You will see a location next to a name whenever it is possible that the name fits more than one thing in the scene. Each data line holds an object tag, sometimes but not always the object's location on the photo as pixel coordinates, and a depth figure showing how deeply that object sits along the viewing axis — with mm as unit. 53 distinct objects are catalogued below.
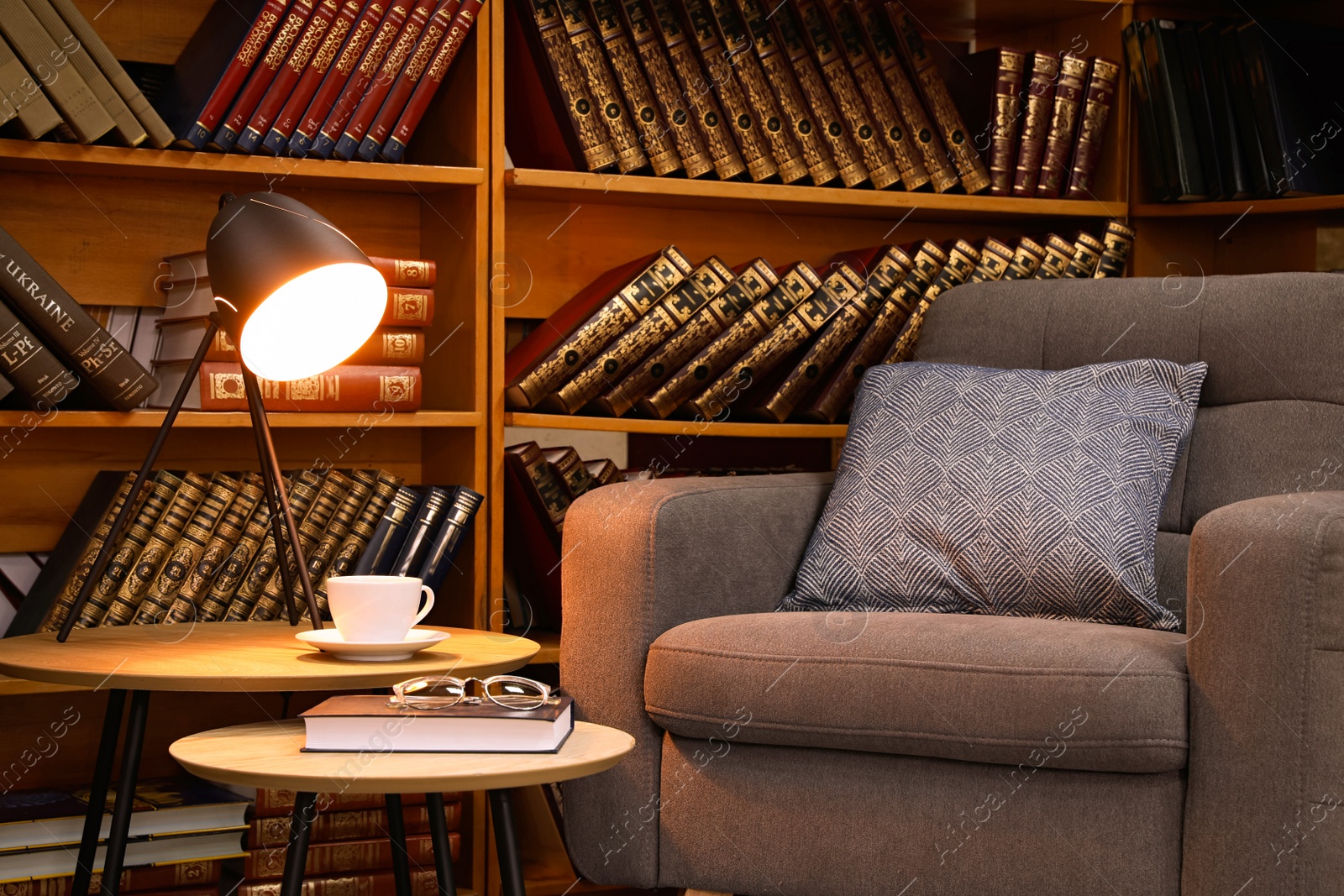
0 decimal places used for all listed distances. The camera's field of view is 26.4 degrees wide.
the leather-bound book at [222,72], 3159
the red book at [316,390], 3176
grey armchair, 2591
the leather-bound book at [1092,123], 3627
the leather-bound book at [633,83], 3394
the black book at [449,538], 3218
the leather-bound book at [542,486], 3377
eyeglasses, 2476
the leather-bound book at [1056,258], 3590
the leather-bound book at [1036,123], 3597
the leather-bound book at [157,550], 3109
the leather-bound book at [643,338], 3342
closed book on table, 2439
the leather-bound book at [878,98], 3545
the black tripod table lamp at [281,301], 2631
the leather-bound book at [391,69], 3245
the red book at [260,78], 3172
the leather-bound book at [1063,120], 3616
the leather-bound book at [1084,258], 3603
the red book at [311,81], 3202
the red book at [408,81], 3263
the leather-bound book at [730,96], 3447
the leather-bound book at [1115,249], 3622
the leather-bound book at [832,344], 3454
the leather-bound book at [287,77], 3186
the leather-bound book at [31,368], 2984
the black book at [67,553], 3129
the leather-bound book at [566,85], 3360
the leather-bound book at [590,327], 3328
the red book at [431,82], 3280
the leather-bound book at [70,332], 2963
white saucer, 2626
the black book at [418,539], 3210
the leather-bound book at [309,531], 3199
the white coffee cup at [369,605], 2630
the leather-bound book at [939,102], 3584
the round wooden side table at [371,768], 2362
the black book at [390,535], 3189
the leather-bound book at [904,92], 3565
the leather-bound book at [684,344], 3372
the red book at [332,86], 3216
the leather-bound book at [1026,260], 3580
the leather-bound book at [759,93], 3466
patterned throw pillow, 2902
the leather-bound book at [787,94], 3488
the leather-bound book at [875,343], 3481
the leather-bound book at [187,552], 3126
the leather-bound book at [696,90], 3432
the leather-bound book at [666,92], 3411
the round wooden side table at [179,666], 2549
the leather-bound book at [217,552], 3145
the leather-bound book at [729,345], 3381
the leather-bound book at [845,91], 3520
